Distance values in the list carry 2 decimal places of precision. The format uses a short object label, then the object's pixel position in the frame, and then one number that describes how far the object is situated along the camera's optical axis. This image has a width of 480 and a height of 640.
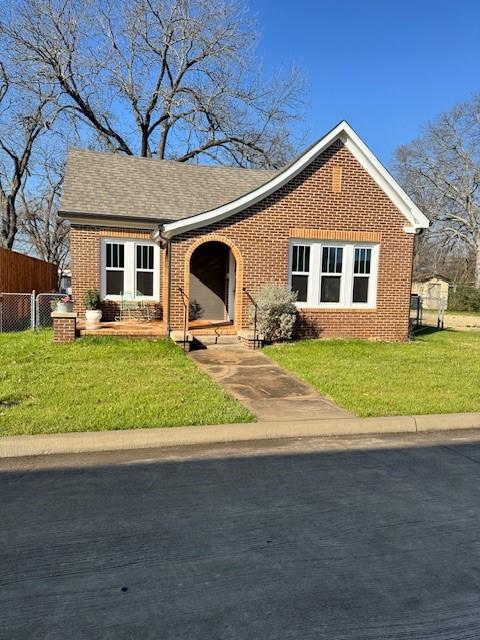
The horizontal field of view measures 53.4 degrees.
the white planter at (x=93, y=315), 12.88
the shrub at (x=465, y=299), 37.53
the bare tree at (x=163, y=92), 26.98
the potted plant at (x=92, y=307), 12.89
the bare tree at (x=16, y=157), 29.00
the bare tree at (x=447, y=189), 45.78
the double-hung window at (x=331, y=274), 12.99
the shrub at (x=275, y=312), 11.57
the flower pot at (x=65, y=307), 10.83
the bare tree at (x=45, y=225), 39.41
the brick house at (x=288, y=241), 12.17
